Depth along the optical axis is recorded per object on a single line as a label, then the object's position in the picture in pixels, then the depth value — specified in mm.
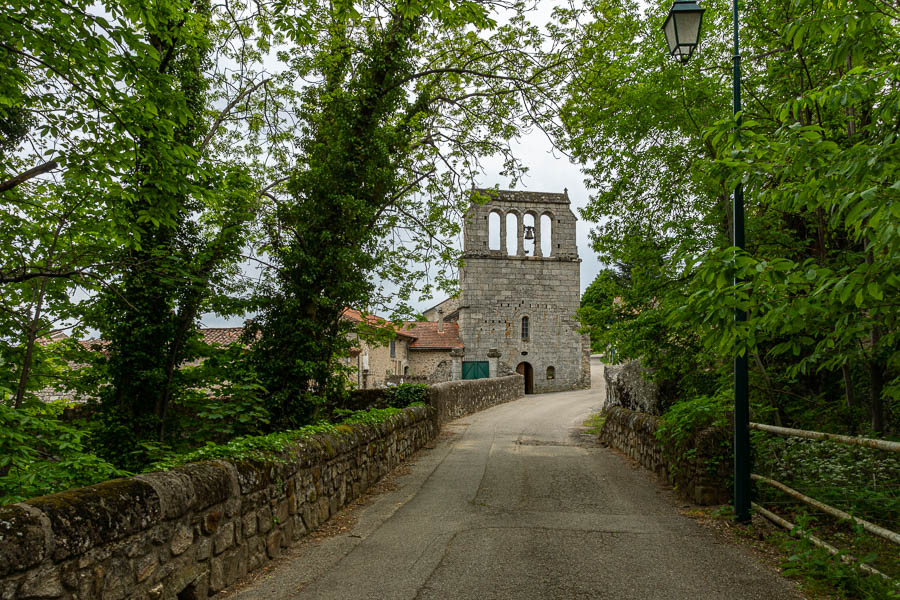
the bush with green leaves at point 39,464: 5613
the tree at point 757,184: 3945
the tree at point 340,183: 10586
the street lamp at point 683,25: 6527
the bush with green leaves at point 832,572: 4012
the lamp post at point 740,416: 6082
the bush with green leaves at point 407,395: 14484
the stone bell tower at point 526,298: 34938
